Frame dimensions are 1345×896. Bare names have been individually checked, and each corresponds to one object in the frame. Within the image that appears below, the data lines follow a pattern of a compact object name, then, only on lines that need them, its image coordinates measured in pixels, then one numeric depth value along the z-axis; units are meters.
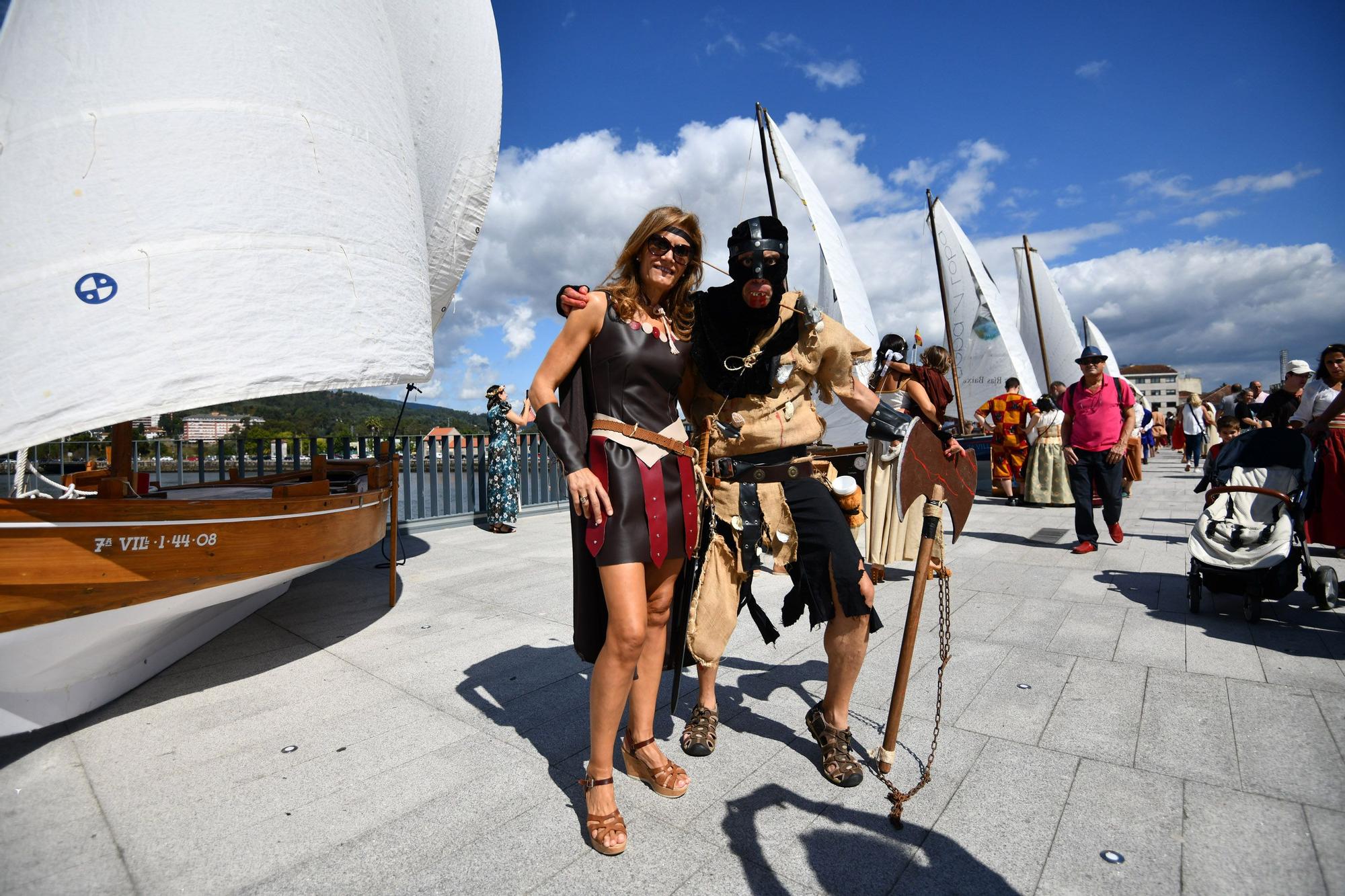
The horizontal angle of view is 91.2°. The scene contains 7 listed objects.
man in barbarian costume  2.30
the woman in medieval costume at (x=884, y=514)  5.18
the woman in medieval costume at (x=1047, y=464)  9.93
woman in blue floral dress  8.74
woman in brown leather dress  2.02
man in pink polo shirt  6.36
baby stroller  4.04
